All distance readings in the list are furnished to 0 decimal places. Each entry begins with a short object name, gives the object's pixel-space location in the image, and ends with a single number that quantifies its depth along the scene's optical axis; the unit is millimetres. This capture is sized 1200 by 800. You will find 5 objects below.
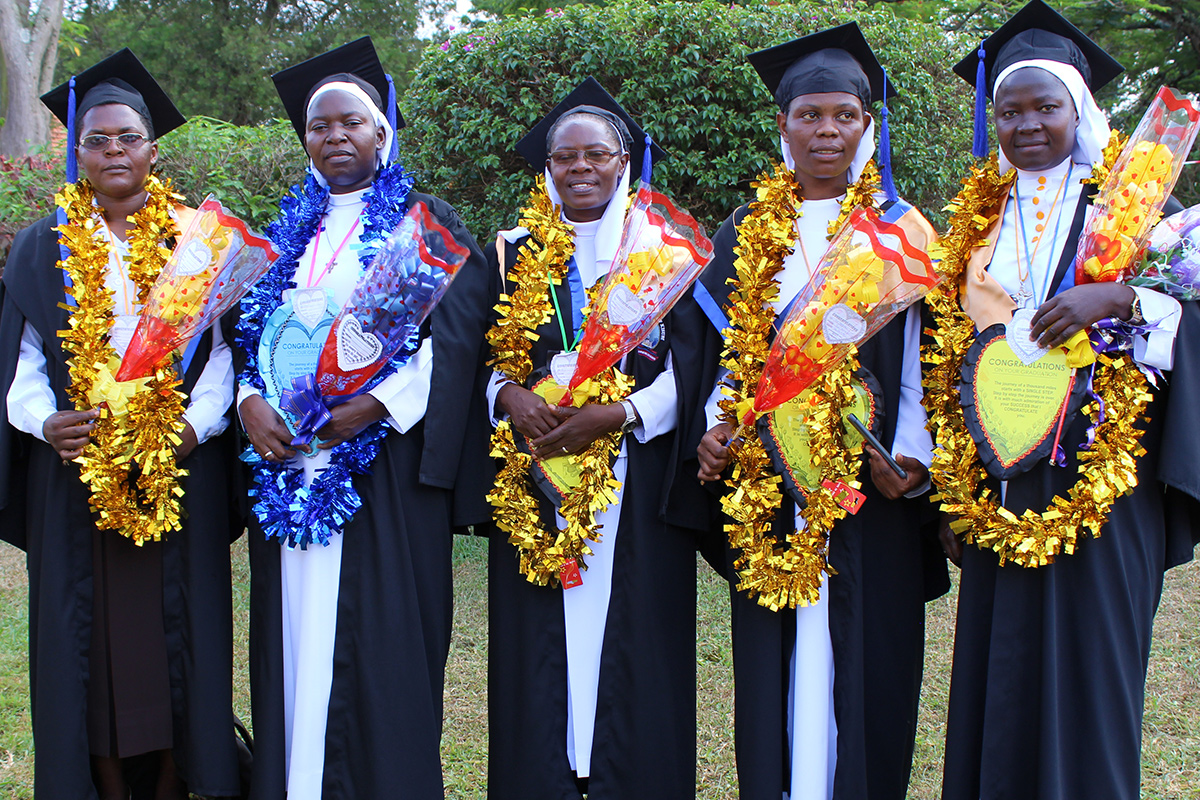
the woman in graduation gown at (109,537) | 3381
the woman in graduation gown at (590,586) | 3344
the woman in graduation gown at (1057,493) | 2832
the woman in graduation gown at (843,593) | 3143
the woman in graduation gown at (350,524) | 3260
